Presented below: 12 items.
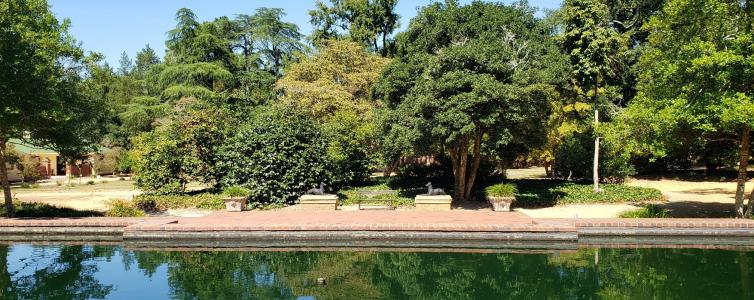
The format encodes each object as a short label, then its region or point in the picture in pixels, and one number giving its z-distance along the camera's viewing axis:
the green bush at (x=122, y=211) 15.96
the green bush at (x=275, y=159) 18.59
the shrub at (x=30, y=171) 35.02
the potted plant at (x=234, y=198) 17.25
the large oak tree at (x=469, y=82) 16.05
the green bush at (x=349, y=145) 22.14
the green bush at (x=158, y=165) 19.50
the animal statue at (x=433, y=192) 17.52
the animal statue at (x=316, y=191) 17.72
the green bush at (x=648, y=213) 14.69
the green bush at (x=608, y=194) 19.16
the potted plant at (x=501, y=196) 16.67
